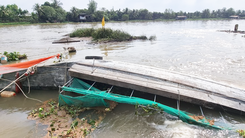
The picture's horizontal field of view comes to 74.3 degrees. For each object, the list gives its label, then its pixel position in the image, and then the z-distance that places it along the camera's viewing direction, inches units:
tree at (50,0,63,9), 2737.5
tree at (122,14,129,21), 2829.7
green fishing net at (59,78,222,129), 147.6
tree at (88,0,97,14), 2989.7
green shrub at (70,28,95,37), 792.9
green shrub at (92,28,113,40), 711.1
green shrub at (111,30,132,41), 710.5
